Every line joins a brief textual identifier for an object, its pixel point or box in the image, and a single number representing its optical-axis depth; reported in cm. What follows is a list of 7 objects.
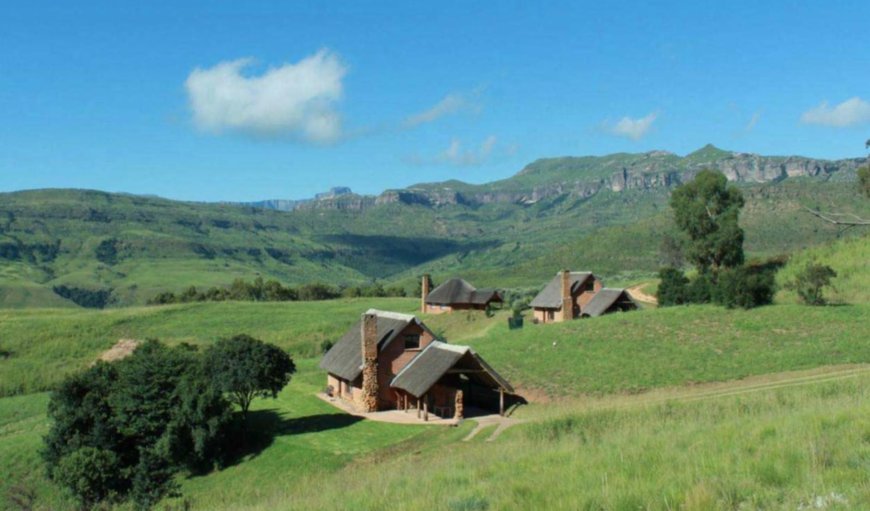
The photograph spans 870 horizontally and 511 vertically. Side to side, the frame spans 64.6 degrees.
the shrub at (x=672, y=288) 5248
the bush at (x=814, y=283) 4138
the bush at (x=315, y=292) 10600
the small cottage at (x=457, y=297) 6975
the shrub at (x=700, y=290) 4897
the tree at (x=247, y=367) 3189
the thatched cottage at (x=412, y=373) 3206
